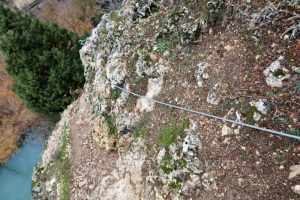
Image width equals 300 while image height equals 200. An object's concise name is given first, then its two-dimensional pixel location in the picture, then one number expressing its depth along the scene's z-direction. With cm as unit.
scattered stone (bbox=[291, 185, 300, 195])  340
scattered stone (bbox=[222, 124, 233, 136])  399
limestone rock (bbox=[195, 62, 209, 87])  450
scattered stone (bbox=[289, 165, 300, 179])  345
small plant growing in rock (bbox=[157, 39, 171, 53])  519
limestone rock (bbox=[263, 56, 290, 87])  383
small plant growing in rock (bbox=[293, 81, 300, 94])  369
